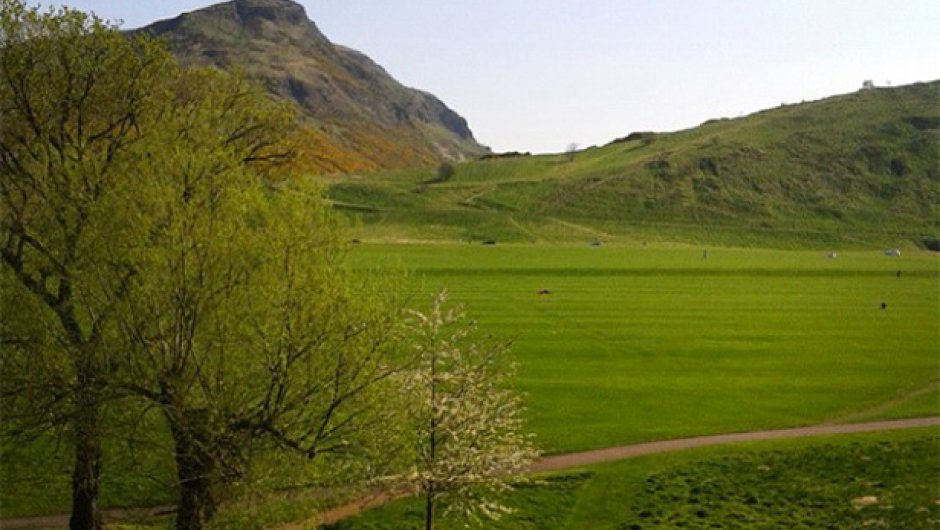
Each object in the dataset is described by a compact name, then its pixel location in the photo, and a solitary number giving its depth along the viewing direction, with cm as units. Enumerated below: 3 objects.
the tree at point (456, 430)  3181
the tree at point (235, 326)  2361
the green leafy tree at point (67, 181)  2444
